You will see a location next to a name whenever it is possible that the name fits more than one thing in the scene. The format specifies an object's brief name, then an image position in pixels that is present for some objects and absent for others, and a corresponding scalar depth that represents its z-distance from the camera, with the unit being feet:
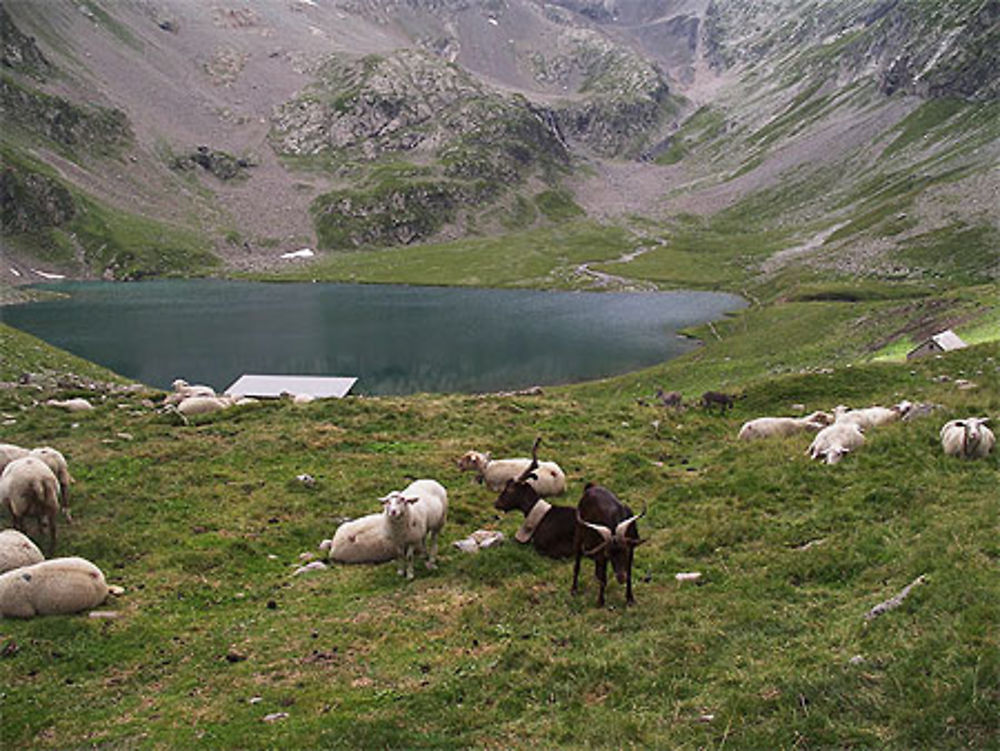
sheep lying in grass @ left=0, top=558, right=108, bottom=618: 43.14
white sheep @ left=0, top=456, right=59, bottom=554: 53.62
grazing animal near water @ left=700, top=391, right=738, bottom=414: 110.73
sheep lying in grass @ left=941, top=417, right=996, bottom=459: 57.72
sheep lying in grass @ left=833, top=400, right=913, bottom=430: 77.92
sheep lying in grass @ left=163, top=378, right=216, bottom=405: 117.29
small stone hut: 122.31
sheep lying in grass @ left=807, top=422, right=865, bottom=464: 66.33
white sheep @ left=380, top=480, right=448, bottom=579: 50.65
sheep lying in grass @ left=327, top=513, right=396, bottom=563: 54.95
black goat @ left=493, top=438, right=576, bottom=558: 52.44
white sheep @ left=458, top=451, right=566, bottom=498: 67.77
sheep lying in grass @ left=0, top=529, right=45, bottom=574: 47.14
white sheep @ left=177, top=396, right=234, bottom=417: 106.05
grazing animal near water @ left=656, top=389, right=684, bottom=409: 118.68
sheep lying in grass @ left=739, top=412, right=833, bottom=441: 85.20
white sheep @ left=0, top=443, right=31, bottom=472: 62.59
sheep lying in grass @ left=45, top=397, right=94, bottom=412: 104.58
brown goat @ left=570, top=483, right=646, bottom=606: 43.01
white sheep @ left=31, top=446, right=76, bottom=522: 61.67
